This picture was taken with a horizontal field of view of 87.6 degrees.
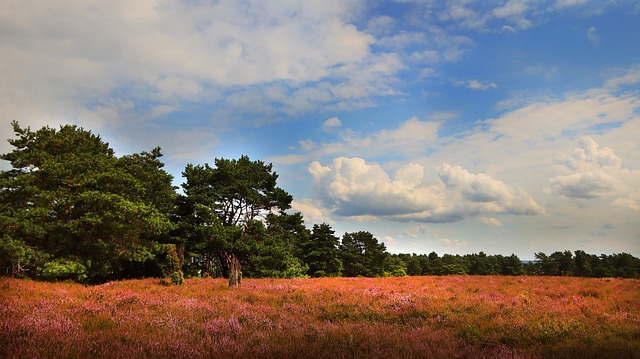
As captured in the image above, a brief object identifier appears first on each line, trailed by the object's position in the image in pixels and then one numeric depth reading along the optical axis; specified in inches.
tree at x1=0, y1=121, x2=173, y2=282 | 658.8
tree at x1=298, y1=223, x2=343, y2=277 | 1873.8
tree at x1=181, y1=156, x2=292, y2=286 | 1144.2
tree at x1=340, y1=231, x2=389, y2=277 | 2343.8
